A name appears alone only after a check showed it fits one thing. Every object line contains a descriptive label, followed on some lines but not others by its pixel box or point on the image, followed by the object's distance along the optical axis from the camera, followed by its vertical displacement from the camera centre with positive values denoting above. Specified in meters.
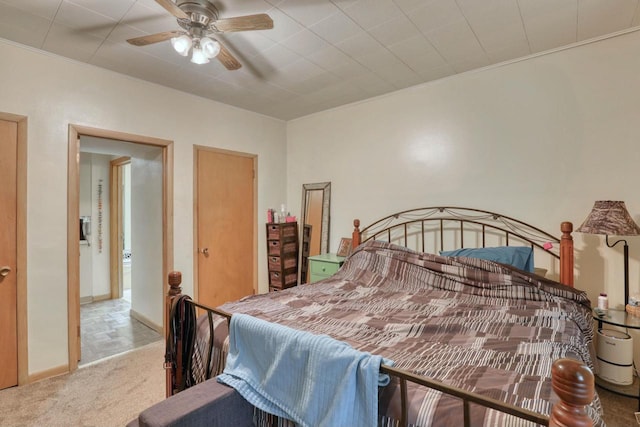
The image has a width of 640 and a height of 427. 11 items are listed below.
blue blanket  1.04 -0.60
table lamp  2.04 -0.07
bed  0.98 -0.59
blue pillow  2.38 -0.33
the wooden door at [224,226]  3.62 -0.16
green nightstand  3.46 -0.59
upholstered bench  1.15 -0.73
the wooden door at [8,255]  2.40 -0.31
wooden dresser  4.08 -0.54
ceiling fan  1.79 +1.07
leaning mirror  4.06 -0.13
